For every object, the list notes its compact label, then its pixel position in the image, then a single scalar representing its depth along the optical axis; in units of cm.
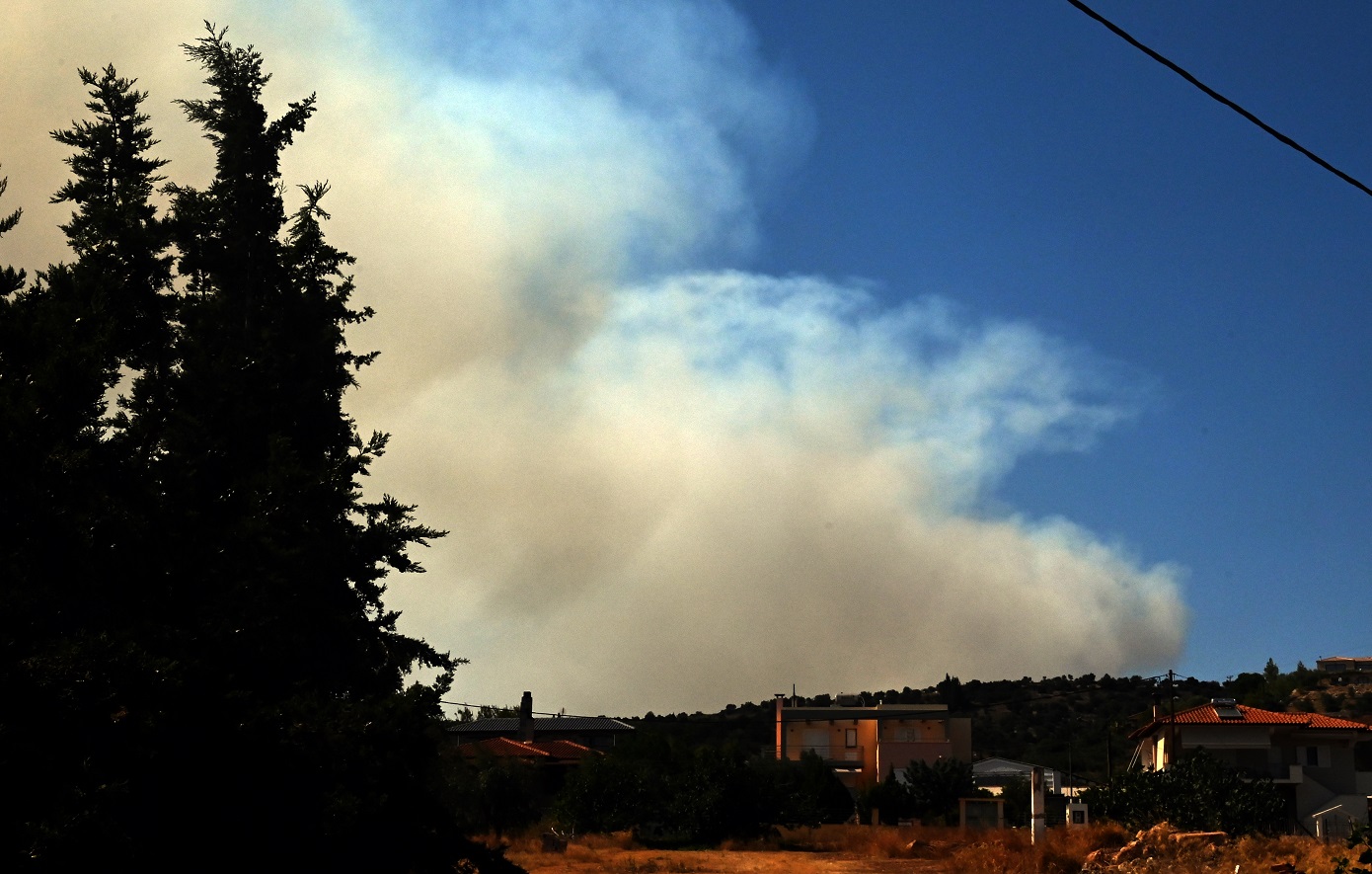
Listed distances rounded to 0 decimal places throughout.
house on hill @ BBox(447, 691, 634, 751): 10538
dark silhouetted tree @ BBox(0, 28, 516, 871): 1825
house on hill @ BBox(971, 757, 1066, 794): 10144
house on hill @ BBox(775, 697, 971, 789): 11556
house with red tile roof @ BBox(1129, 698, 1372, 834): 6894
